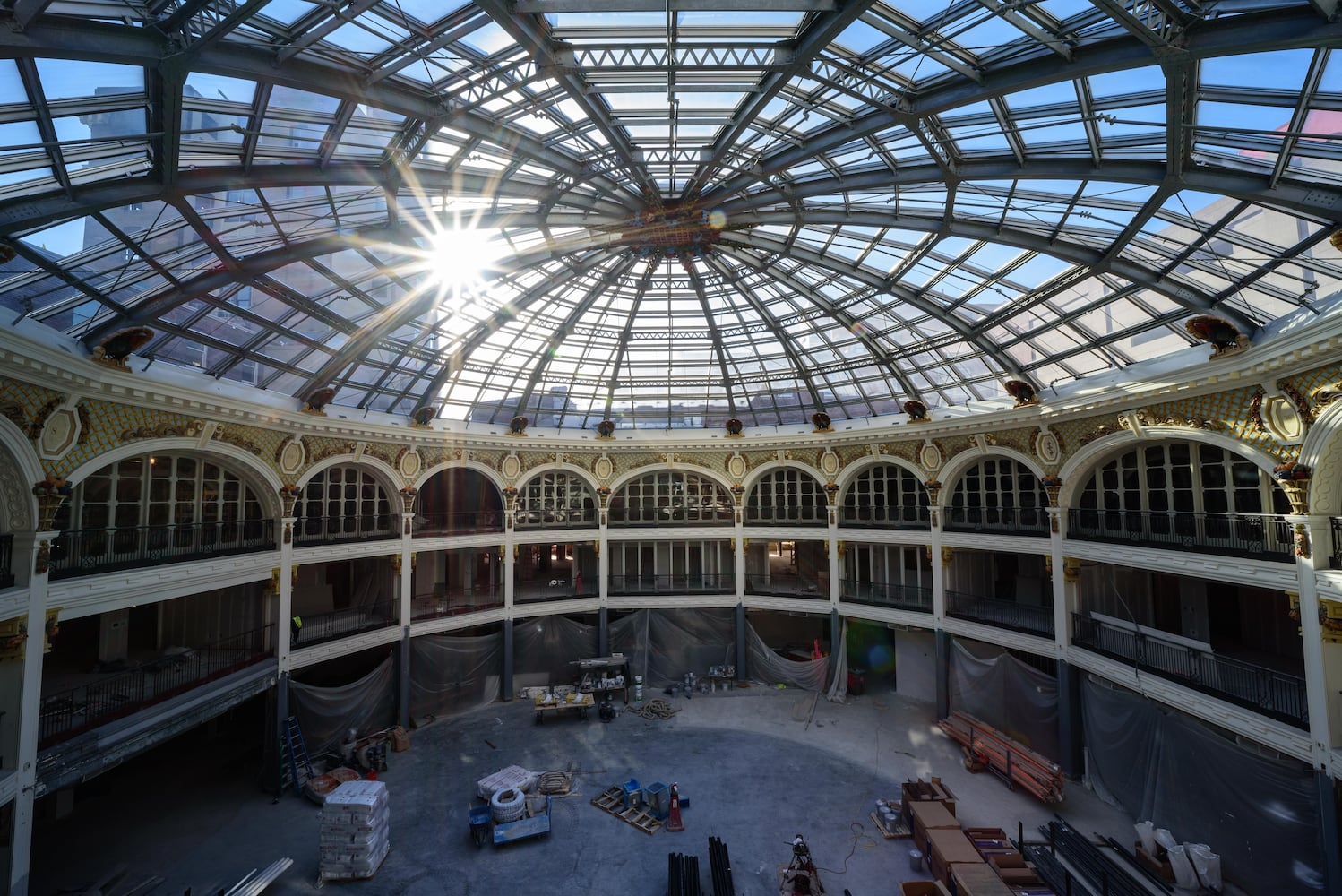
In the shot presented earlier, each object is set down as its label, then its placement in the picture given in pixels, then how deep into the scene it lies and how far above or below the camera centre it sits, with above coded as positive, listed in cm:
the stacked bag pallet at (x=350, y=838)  1438 -852
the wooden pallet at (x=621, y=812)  1653 -940
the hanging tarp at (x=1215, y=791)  1234 -746
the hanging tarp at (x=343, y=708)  1991 -782
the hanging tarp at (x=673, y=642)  2806 -757
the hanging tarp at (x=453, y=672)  2406 -784
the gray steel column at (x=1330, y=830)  1156 -692
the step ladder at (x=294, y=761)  1828 -845
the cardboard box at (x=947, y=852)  1370 -868
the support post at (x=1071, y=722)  1873 -773
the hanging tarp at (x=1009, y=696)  1975 -768
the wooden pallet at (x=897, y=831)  1598 -942
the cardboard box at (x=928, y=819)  1503 -866
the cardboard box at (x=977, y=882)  1264 -867
